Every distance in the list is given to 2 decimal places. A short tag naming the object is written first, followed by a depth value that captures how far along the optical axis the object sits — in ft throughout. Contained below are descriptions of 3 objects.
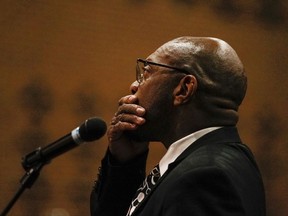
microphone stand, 19.31
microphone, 19.36
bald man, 18.95
